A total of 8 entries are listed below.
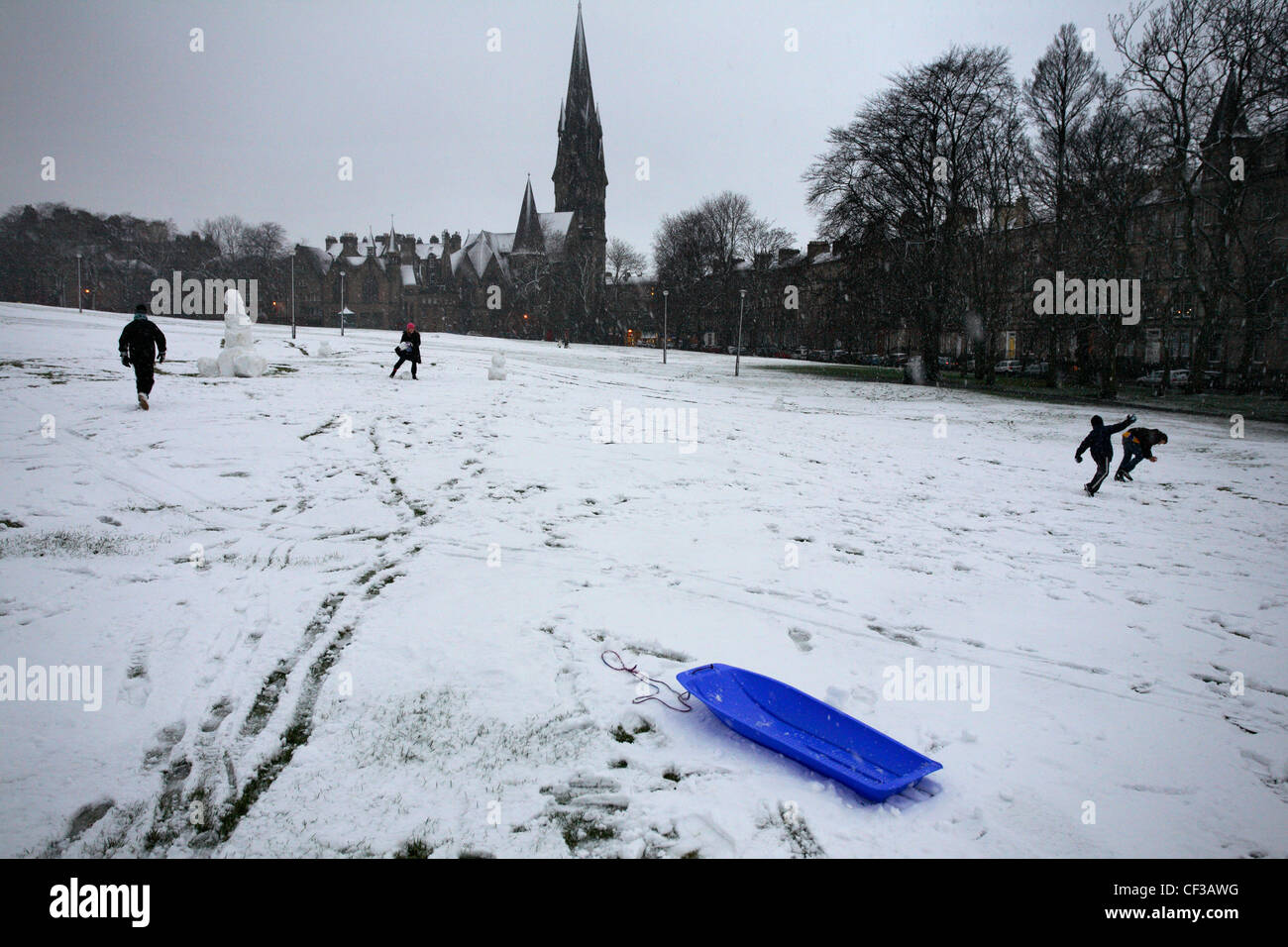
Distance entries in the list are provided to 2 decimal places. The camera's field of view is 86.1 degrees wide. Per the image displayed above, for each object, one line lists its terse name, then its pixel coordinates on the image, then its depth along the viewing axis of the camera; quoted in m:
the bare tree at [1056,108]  35.34
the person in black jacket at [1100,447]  13.19
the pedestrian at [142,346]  13.52
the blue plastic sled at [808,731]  4.40
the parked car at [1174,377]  43.41
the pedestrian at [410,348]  21.89
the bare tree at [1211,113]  30.50
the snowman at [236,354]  19.36
